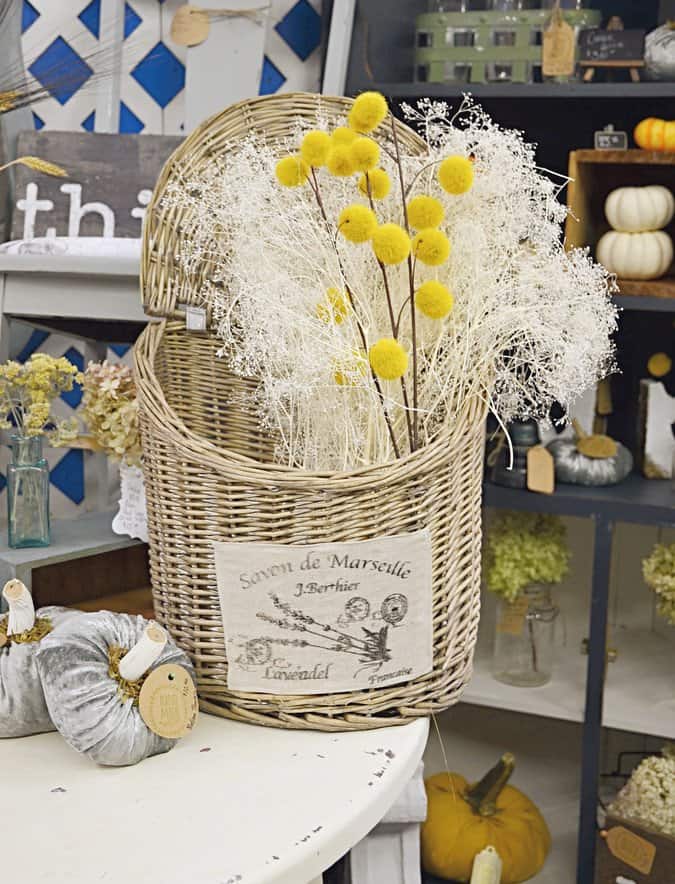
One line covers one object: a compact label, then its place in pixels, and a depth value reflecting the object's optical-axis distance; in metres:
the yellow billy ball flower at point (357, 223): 0.81
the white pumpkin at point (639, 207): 1.59
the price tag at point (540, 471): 1.63
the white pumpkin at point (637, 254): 1.59
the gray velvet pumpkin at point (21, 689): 0.95
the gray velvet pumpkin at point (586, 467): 1.68
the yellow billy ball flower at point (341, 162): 0.80
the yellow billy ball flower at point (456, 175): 0.80
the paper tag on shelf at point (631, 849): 1.58
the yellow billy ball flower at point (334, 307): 0.95
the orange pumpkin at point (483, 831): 1.73
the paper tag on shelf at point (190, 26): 1.76
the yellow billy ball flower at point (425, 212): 0.83
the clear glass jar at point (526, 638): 1.78
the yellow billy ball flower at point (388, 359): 0.83
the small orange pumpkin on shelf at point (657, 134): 1.54
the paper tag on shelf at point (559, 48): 1.59
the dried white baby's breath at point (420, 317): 0.95
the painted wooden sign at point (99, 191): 1.57
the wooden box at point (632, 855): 1.58
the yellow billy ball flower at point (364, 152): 0.80
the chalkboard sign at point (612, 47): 1.56
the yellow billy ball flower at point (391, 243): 0.81
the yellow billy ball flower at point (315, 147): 0.82
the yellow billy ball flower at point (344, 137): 0.83
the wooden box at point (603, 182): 1.54
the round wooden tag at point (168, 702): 0.89
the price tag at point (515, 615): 1.78
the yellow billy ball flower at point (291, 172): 0.87
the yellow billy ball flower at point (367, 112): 0.79
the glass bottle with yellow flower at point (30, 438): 1.21
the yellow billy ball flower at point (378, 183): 0.86
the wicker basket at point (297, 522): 0.91
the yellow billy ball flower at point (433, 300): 0.84
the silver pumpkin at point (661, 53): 1.54
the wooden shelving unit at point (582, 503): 1.58
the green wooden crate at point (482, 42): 1.63
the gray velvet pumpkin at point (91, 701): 0.88
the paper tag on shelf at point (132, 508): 1.31
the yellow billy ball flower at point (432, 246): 0.83
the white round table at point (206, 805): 0.77
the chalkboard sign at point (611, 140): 1.60
